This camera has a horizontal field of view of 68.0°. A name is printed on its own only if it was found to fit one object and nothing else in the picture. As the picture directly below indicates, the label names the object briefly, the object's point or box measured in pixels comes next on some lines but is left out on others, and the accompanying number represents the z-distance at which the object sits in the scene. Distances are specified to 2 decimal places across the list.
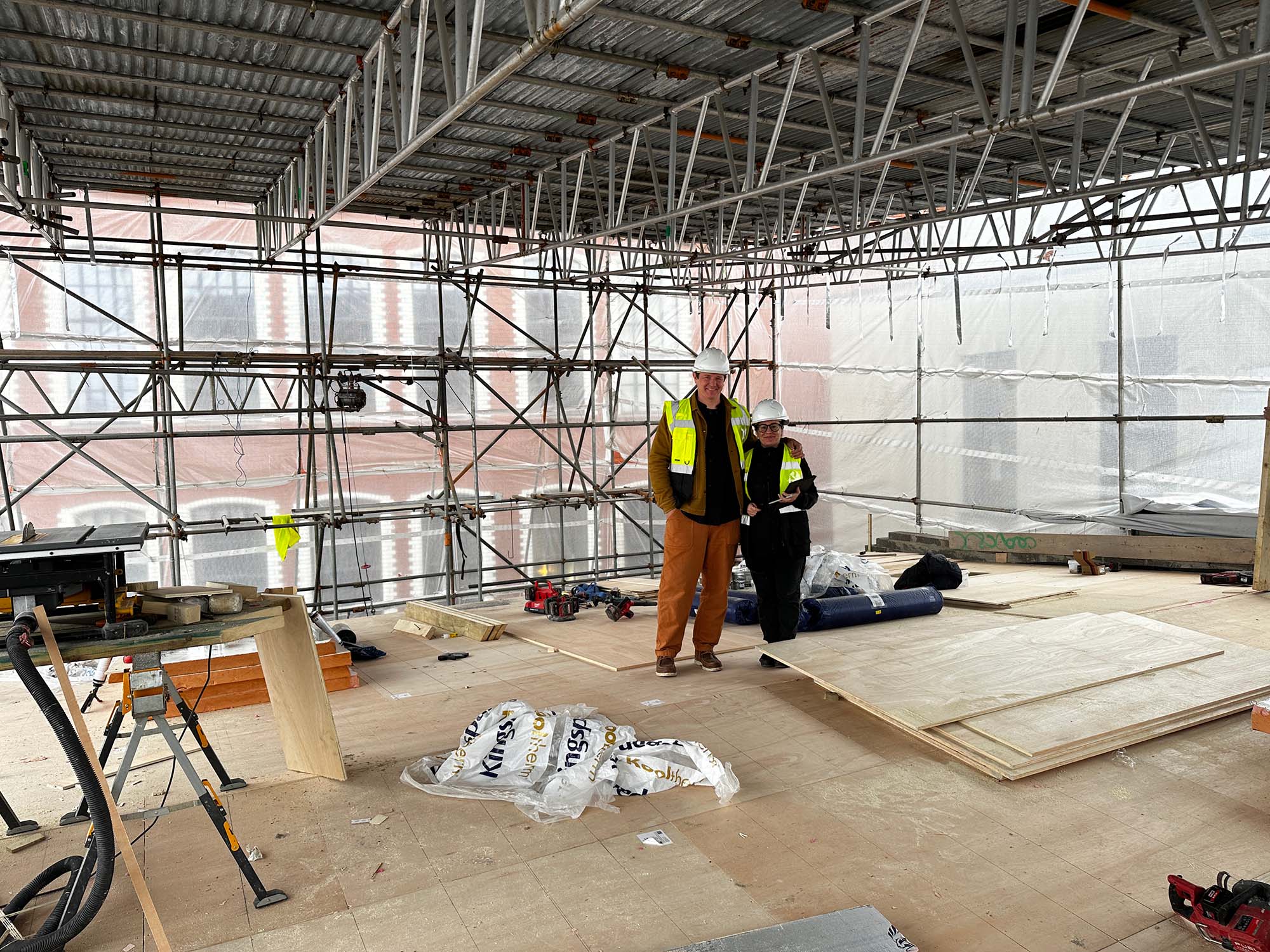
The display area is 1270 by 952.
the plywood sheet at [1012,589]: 9.16
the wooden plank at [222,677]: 6.16
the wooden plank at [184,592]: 4.05
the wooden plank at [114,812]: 3.18
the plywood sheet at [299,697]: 4.56
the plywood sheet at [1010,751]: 4.56
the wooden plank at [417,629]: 8.48
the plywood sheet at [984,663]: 5.27
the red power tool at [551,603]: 9.17
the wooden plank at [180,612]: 3.73
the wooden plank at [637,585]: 10.44
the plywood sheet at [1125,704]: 4.81
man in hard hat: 6.45
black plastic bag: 9.92
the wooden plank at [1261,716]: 4.10
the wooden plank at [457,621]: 8.27
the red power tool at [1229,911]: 3.00
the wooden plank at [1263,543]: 9.04
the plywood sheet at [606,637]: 7.19
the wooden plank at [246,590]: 4.58
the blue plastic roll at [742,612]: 8.44
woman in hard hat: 6.67
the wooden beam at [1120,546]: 10.81
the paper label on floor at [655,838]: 4.02
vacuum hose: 3.08
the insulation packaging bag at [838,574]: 8.95
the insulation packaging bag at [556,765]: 4.46
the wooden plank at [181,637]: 3.50
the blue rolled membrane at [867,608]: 7.68
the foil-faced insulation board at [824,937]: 3.11
